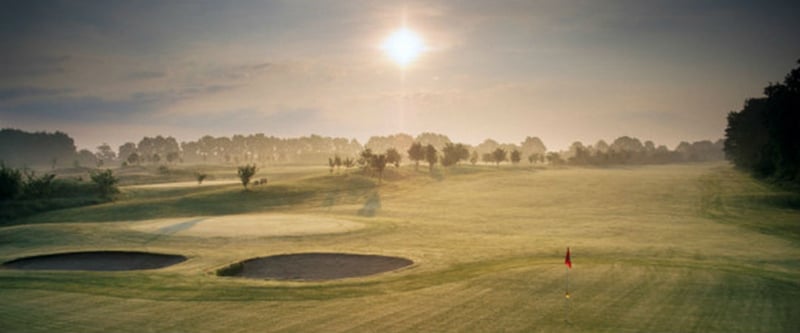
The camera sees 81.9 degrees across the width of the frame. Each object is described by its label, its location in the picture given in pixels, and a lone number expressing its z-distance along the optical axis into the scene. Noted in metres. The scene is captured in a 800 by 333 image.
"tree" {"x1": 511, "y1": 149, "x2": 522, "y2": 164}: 152.71
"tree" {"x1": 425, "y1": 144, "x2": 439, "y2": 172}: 108.50
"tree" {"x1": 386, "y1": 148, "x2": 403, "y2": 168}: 96.29
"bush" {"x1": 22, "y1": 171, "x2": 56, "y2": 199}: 58.54
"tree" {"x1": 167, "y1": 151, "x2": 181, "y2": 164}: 177.27
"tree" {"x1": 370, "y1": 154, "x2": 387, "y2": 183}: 82.31
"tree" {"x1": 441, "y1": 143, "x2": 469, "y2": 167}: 119.56
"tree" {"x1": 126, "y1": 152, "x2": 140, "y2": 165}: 161.62
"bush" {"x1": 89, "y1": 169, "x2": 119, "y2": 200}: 63.72
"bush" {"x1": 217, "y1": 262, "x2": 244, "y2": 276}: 22.83
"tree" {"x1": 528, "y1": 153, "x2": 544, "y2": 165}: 175.45
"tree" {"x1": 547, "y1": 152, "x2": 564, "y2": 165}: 171.73
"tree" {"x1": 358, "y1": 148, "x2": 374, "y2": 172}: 86.51
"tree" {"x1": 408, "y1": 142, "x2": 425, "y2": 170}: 109.56
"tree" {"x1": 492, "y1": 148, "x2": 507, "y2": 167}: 139.75
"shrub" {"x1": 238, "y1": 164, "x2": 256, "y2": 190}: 67.31
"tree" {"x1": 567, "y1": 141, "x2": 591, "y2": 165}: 166.04
